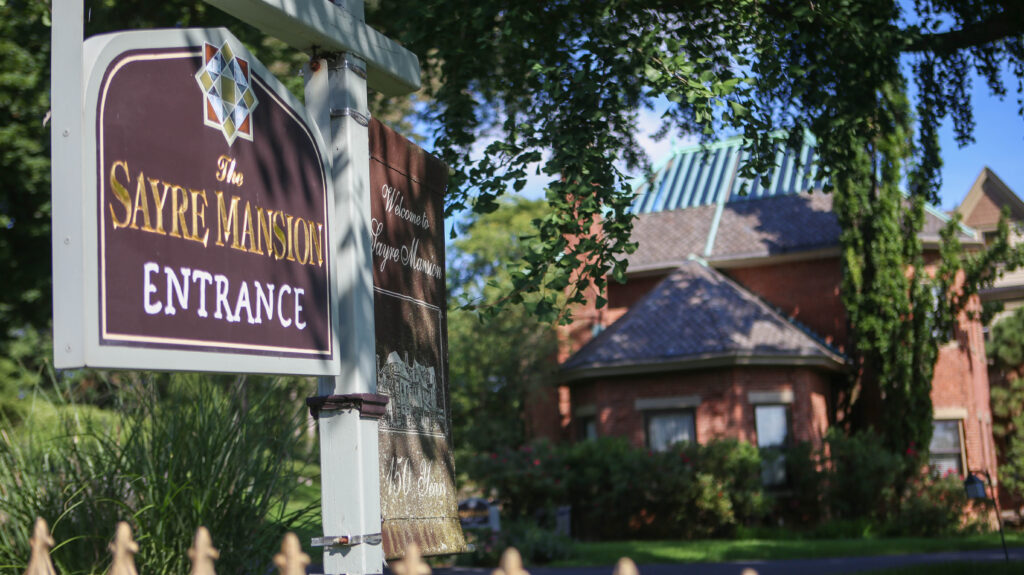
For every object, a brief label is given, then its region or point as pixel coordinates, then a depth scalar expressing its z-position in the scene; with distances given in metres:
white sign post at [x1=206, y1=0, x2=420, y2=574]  3.47
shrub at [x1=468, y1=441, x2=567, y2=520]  19.56
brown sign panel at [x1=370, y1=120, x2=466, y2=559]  3.83
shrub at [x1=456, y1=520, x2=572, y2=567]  15.55
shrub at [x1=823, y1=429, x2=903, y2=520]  20.42
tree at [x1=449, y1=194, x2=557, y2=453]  28.30
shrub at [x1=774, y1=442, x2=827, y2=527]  20.89
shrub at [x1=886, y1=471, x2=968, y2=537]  20.28
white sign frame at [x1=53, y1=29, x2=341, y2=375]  2.55
